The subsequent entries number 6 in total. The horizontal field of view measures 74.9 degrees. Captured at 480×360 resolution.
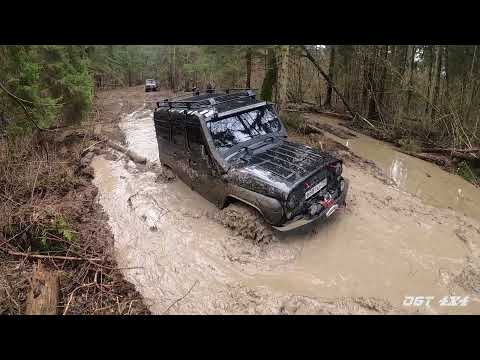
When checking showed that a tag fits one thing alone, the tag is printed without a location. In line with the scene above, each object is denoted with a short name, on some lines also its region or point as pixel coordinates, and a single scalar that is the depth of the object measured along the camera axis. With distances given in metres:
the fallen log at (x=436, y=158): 8.46
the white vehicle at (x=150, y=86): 30.11
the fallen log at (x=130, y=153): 9.38
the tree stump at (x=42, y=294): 3.61
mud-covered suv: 4.65
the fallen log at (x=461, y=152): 8.11
